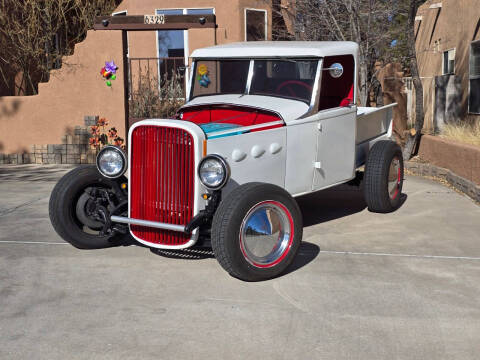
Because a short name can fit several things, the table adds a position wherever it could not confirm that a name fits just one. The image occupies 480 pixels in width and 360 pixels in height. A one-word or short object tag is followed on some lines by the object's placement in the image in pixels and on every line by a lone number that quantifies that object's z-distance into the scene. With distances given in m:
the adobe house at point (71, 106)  13.17
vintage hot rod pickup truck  5.57
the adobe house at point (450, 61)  14.80
